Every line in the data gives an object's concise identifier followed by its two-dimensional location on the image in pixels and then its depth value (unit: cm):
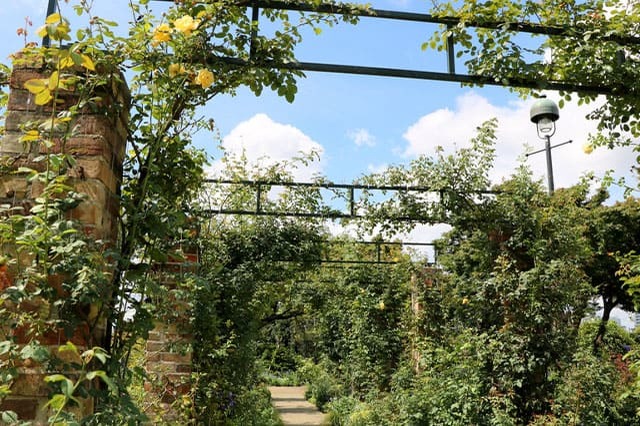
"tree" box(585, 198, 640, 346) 1043
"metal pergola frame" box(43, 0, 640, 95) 274
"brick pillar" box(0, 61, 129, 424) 186
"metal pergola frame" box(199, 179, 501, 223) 642
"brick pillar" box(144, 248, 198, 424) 412
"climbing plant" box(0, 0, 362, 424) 167
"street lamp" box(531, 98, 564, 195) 553
